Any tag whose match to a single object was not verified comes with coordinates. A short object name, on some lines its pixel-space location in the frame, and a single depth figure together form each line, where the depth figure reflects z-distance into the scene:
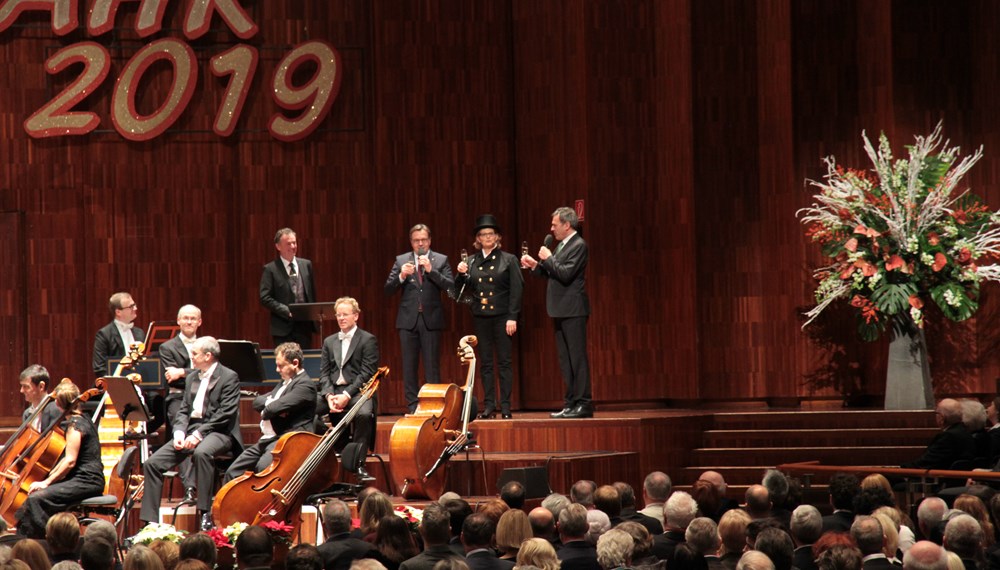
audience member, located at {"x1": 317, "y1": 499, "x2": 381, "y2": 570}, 10.66
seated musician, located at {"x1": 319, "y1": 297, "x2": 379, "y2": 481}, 17.16
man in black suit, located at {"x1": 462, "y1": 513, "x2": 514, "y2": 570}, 10.09
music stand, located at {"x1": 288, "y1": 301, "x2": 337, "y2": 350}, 19.47
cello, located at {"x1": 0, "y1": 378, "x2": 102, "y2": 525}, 15.37
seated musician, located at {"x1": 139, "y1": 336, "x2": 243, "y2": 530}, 16.17
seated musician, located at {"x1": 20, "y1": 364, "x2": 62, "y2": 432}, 16.42
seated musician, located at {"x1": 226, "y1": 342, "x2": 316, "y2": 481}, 16.19
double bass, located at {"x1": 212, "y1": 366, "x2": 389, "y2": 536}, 14.82
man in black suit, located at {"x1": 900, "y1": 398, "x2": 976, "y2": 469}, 16.36
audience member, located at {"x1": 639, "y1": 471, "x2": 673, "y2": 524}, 12.97
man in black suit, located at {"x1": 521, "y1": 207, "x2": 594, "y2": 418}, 19.28
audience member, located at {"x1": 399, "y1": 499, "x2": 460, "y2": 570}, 9.99
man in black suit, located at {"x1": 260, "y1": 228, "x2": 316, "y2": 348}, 20.56
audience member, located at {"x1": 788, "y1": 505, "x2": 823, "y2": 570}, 10.73
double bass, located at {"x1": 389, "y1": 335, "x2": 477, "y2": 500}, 16.36
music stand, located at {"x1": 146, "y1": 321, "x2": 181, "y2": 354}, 18.70
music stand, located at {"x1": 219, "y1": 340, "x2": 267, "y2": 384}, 18.09
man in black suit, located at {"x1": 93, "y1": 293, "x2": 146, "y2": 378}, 19.55
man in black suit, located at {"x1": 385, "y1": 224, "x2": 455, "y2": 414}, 20.00
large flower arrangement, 20.08
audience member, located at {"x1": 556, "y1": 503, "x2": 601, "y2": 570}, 10.34
